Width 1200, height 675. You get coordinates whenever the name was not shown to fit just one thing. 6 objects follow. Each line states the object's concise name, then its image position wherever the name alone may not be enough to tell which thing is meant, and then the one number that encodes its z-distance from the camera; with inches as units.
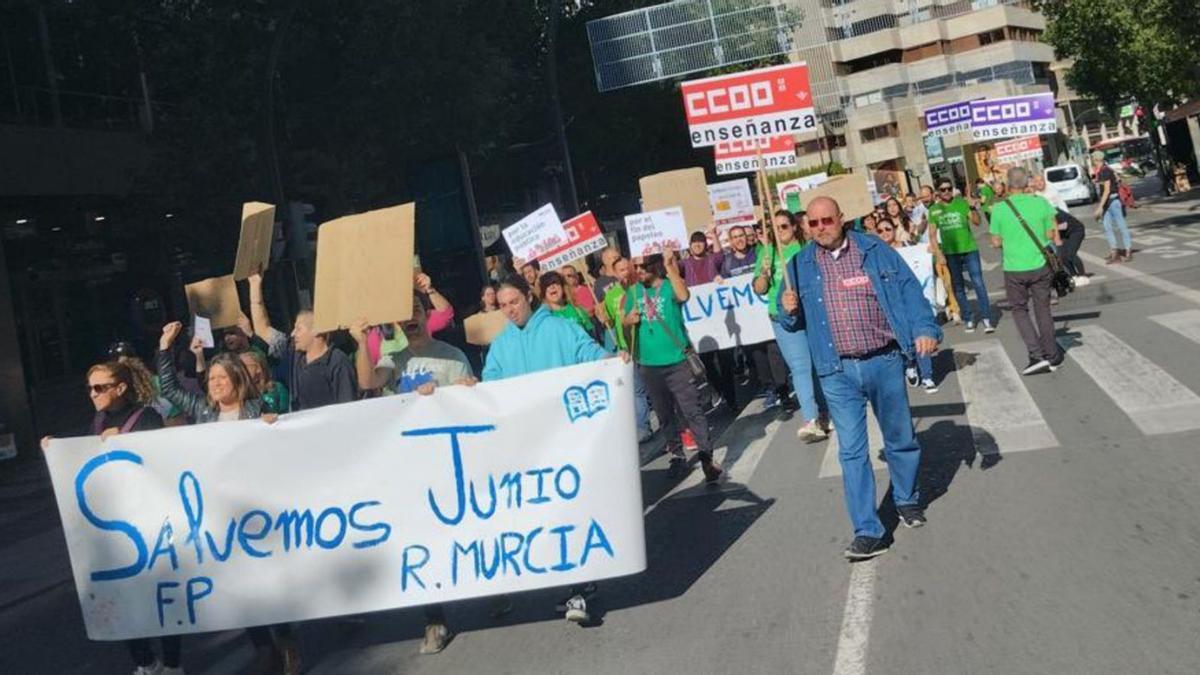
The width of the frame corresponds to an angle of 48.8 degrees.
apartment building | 3164.4
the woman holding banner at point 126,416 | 250.1
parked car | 1910.7
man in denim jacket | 258.4
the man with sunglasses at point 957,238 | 560.7
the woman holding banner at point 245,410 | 245.4
